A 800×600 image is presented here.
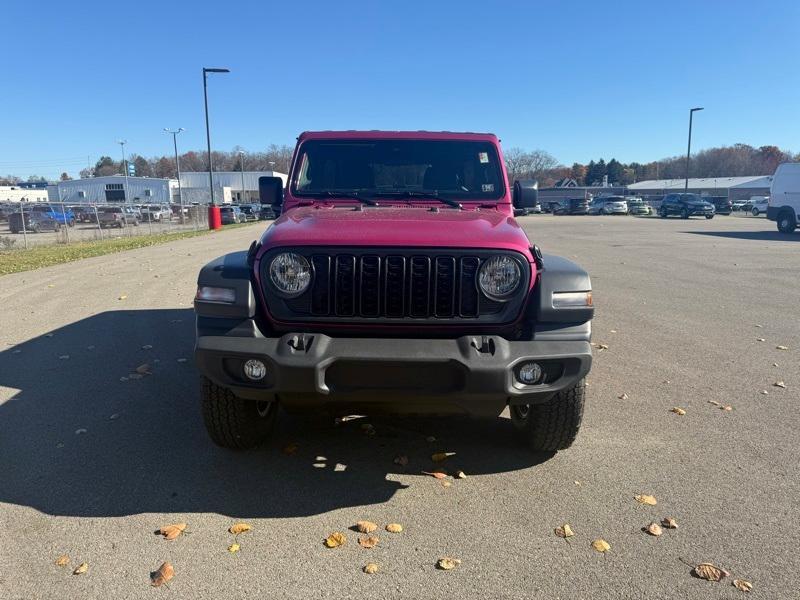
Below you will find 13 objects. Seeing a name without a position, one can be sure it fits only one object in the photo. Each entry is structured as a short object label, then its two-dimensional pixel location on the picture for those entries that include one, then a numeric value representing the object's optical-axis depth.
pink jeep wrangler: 2.88
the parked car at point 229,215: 42.56
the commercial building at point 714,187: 85.54
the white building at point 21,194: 83.79
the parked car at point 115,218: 32.09
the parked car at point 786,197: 22.66
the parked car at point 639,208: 49.12
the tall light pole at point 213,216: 31.37
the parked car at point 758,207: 48.84
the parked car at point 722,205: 48.19
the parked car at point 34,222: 25.62
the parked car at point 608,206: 50.88
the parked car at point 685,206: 39.69
